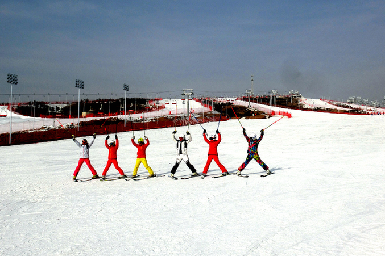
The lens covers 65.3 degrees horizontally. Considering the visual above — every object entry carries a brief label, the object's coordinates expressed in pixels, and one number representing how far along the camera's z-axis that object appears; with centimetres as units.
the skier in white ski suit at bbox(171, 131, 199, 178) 1165
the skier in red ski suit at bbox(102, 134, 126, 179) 1177
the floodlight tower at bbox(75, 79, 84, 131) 4138
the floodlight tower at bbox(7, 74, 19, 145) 3504
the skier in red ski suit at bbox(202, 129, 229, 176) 1175
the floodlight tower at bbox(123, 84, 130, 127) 4534
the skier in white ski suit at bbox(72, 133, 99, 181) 1172
